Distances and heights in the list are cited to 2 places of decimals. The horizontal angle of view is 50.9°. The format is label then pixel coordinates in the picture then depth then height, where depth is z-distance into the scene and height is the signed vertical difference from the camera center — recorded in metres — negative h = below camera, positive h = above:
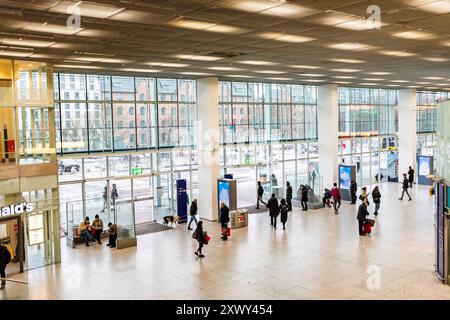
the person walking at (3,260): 12.19 -3.00
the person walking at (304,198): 22.52 -2.92
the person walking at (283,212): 18.12 -2.87
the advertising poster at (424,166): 30.20 -2.08
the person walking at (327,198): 23.16 -3.04
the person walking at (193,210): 19.13 -2.85
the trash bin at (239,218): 19.14 -3.26
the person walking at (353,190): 23.64 -2.73
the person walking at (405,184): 24.42 -2.58
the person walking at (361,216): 16.66 -2.87
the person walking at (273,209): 18.75 -2.84
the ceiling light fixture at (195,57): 14.26 +2.56
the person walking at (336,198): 21.59 -2.84
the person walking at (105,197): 20.00 -2.39
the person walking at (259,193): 23.62 -2.76
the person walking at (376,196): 19.97 -2.58
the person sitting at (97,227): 17.11 -3.11
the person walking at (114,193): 20.39 -2.22
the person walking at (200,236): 14.71 -3.02
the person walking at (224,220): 17.18 -2.98
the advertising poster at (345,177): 25.44 -2.25
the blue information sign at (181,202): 20.77 -2.73
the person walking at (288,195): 21.44 -2.67
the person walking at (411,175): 28.59 -2.50
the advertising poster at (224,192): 20.44 -2.34
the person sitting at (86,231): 16.84 -3.16
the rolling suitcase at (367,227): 16.86 -3.28
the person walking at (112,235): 16.45 -3.25
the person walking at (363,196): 18.61 -2.43
